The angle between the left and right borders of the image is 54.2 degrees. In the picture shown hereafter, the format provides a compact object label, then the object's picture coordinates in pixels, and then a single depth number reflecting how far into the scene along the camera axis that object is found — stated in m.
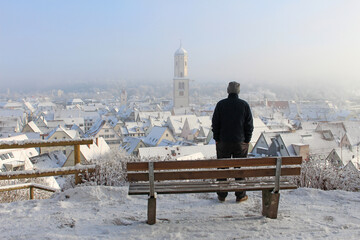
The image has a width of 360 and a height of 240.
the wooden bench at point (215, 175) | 4.82
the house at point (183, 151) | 31.74
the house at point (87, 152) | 29.98
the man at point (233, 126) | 5.82
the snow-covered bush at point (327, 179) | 8.01
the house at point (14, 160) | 24.24
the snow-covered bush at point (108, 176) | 7.77
